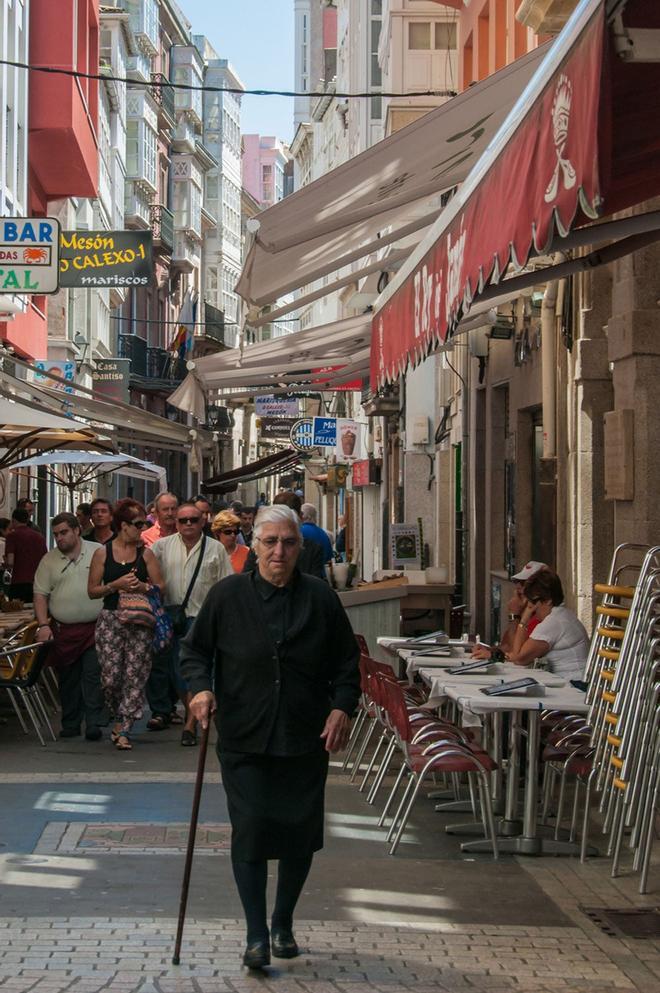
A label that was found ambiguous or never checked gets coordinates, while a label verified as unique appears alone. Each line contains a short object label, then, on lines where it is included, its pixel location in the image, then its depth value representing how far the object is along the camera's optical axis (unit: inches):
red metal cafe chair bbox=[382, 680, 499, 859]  354.0
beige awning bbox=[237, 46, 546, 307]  363.3
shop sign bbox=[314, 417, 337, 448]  1535.4
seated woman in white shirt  432.5
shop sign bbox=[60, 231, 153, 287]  768.3
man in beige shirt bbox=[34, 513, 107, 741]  533.0
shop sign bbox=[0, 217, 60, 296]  683.4
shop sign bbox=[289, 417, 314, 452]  1489.9
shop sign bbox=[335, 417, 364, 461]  1835.4
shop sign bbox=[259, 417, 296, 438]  2321.6
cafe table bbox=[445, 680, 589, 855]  357.7
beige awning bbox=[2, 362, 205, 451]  745.6
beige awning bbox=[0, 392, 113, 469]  597.9
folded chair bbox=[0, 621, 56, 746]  513.0
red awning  181.3
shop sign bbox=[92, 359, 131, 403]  1850.4
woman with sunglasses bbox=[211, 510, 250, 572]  598.2
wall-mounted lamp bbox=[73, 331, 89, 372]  1759.4
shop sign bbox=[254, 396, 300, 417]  1912.6
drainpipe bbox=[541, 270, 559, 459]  564.7
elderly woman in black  265.3
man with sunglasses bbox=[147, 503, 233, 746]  525.0
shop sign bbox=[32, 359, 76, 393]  1229.1
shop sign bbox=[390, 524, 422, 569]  940.6
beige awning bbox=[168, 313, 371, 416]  620.1
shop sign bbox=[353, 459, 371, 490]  1722.4
